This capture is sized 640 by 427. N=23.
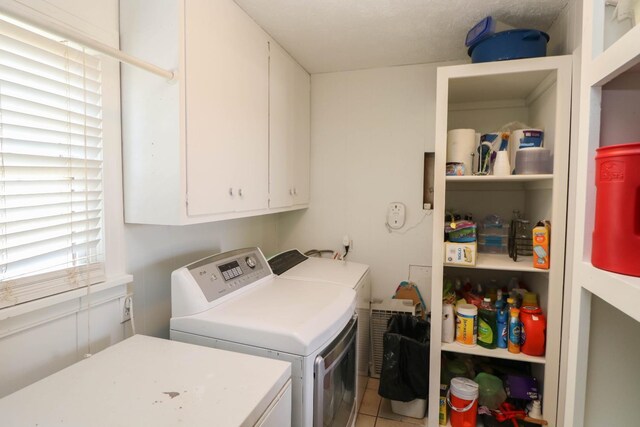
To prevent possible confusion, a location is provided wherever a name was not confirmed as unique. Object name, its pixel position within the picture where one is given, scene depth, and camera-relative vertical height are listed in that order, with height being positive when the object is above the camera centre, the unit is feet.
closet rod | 2.77 +1.50
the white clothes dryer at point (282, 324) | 3.81 -1.57
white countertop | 2.61 -1.76
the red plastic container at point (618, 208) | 1.70 -0.03
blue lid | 5.18 +2.81
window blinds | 3.22 +0.33
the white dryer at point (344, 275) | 6.13 -1.47
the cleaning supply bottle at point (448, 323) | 5.84 -2.20
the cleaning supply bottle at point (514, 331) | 5.44 -2.17
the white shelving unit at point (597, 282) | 2.03 -0.48
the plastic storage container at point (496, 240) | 6.26 -0.74
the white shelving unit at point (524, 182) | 5.10 +0.38
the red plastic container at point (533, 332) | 5.29 -2.13
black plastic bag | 6.20 -3.24
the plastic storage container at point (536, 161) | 5.31 +0.68
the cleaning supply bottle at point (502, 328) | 5.57 -2.17
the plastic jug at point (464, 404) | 5.58 -3.51
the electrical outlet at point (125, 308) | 4.43 -1.52
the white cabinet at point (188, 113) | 4.03 +1.16
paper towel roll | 5.71 +0.97
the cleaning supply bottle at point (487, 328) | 5.61 -2.20
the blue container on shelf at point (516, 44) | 5.17 +2.54
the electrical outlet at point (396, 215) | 7.86 -0.35
